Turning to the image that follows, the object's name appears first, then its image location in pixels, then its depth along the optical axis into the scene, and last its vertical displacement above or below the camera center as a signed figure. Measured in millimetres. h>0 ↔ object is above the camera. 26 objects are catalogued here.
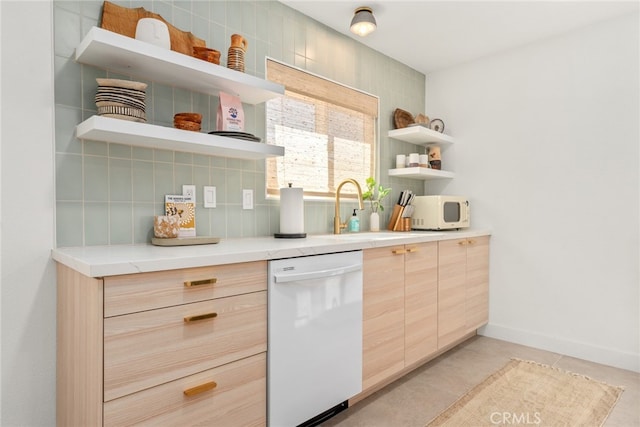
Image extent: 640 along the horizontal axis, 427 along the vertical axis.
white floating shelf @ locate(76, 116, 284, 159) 1475 +299
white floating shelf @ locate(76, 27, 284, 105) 1478 +624
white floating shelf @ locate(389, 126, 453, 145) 3092 +619
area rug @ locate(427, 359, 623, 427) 1906 -1073
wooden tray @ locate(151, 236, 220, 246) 1669 -154
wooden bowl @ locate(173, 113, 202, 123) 1731 +421
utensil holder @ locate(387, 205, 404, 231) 3039 -90
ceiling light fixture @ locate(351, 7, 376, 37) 2385 +1191
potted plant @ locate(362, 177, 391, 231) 2908 +88
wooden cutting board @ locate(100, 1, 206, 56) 1659 +850
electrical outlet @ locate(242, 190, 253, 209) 2168 +50
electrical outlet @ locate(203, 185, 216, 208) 1998 +61
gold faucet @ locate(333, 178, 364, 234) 2593 -50
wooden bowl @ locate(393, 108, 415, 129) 3230 +784
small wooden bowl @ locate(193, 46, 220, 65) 1784 +736
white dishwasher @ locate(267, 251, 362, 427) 1562 -592
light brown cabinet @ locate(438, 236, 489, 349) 2627 -601
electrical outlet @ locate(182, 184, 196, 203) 1924 +89
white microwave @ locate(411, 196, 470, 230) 2975 -34
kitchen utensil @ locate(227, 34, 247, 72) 1896 +777
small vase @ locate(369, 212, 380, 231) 2916 -102
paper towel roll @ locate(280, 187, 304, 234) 2170 -14
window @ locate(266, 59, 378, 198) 2426 +548
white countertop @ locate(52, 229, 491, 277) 1145 -174
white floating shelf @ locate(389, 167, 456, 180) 3098 +297
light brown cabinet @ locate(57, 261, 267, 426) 1135 -477
